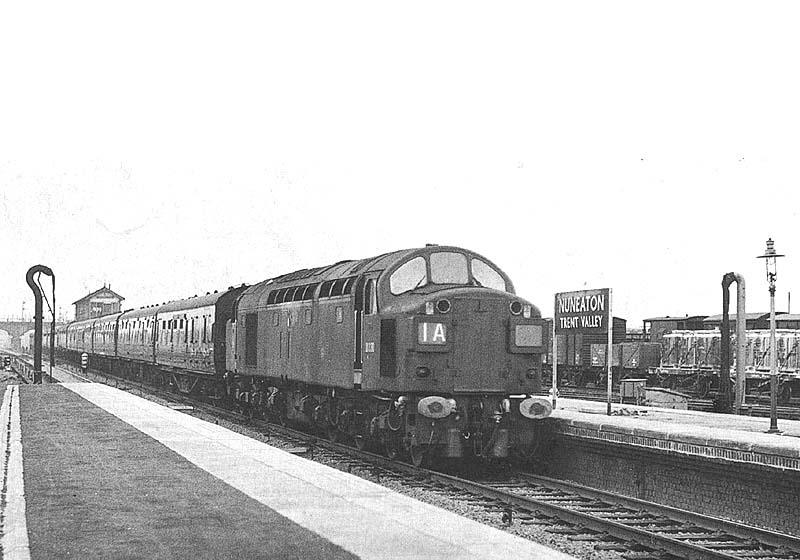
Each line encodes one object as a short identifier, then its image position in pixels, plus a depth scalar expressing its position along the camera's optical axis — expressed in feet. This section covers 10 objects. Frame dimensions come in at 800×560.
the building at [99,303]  416.26
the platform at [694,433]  42.01
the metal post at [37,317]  119.72
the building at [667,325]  163.84
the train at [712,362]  127.13
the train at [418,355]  51.19
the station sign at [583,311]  72.69
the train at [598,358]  150.92
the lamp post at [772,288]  59.95
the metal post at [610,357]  70.54
